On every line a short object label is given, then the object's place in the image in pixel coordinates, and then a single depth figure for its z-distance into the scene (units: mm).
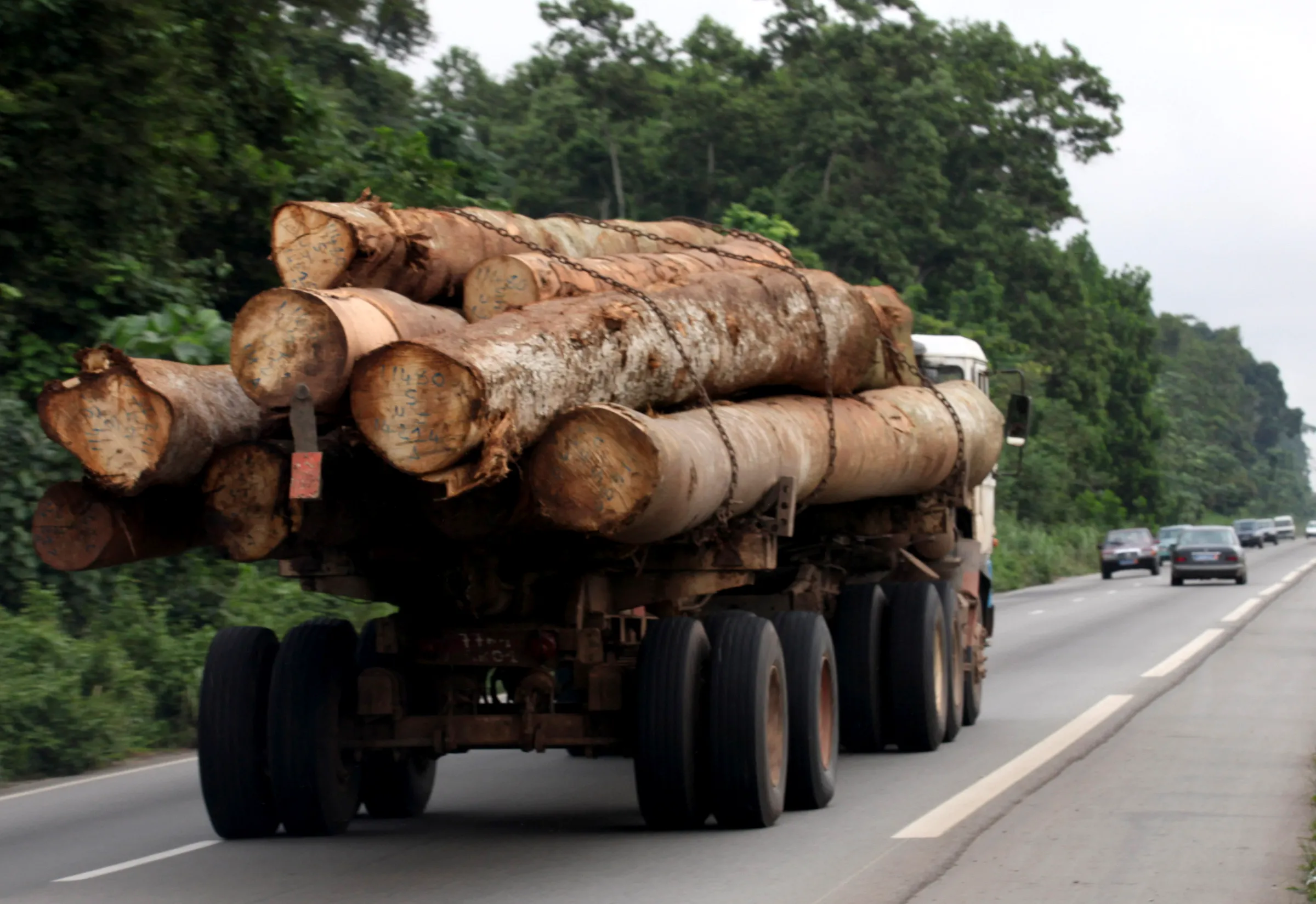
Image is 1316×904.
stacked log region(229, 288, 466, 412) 15500
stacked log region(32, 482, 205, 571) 16516
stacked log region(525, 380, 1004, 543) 15977
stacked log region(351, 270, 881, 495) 15211
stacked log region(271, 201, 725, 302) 18500
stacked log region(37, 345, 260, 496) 15672
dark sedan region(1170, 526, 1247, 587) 95062
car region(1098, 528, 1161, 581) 112250
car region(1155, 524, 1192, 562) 134375
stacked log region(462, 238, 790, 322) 18219
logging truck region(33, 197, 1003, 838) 15703
